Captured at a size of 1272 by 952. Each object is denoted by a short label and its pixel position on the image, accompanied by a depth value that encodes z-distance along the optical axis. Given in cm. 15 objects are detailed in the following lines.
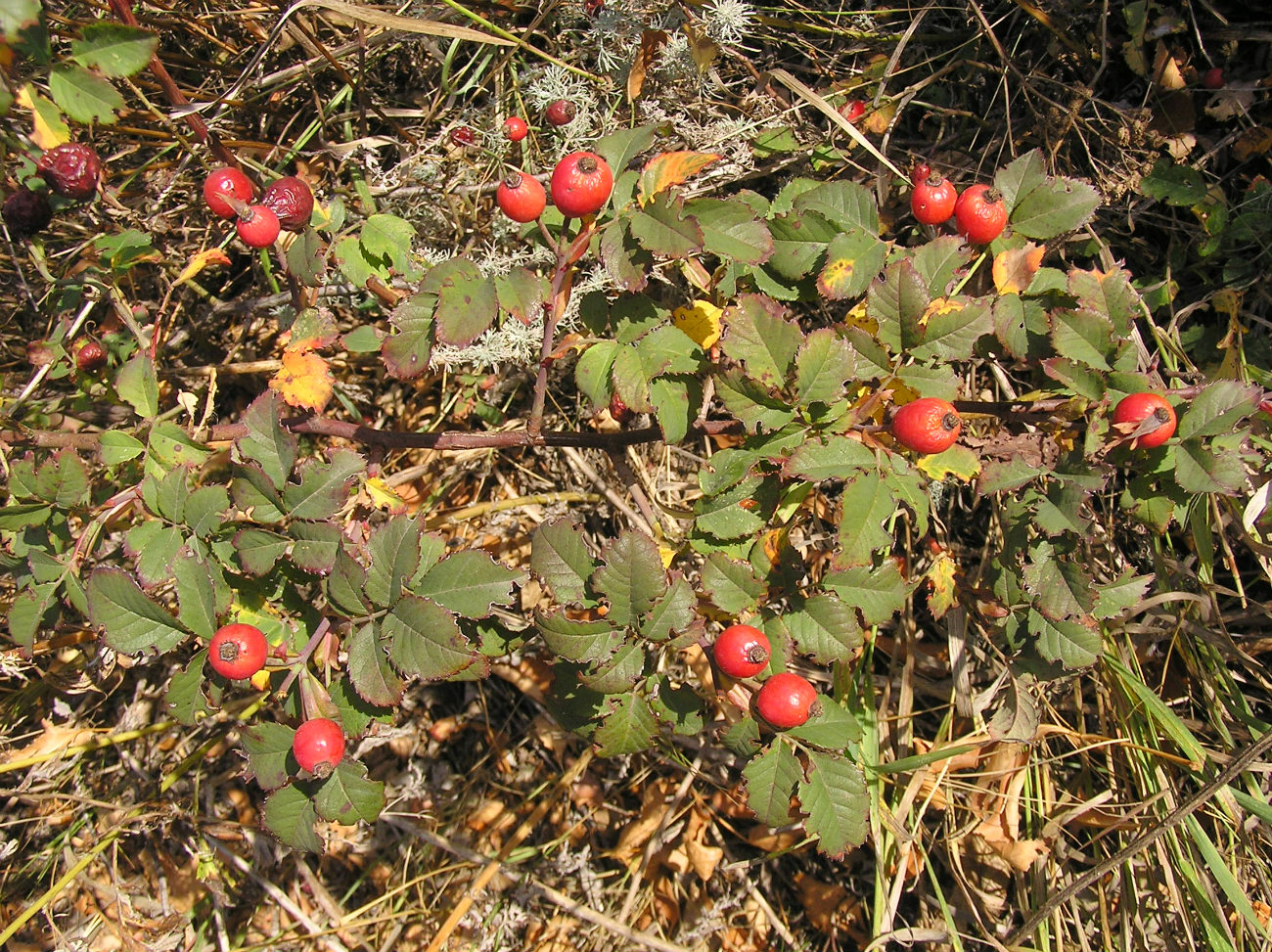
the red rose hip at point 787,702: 28
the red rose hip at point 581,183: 27
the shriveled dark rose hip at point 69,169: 32
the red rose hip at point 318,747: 27
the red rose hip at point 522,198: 28
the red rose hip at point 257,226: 31
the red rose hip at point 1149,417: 27
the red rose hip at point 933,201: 31
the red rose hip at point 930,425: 26
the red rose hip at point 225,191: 31
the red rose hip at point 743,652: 27
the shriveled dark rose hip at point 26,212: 33
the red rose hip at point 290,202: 31
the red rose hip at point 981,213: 31
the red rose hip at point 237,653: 27
